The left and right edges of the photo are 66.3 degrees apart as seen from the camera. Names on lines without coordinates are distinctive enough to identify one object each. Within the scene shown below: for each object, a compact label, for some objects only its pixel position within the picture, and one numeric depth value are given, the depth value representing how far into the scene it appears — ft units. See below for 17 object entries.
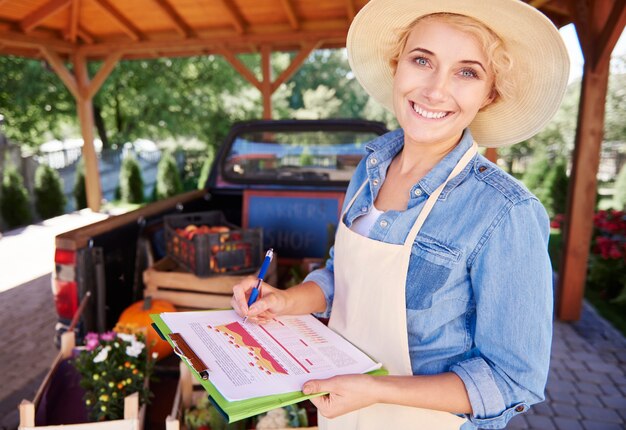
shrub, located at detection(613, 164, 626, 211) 33.94
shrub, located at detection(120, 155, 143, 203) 41.78
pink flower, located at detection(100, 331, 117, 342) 7.63
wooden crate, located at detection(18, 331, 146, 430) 6.33
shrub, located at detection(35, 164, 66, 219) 35.86
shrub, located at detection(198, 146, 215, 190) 45.77
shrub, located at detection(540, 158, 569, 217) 32.65
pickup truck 7.95
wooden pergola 24.36
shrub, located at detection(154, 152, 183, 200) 42.52
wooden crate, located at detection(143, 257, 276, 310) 9.04
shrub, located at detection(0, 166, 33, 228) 32.63
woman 3.29
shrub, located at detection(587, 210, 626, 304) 17.84
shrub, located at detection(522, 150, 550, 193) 36.96
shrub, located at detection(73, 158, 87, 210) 39.17
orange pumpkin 8.20
